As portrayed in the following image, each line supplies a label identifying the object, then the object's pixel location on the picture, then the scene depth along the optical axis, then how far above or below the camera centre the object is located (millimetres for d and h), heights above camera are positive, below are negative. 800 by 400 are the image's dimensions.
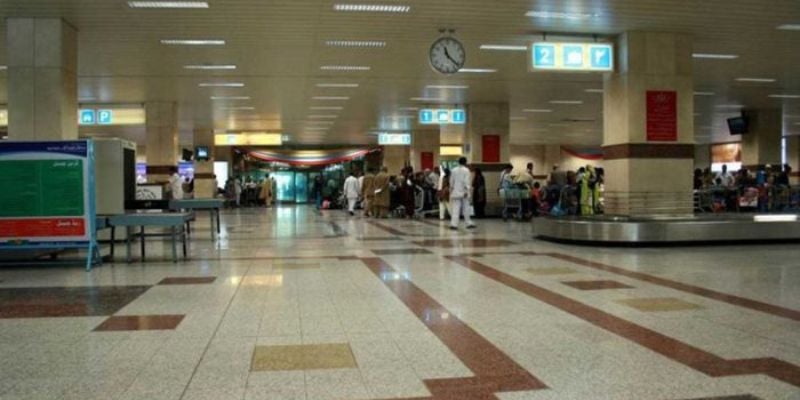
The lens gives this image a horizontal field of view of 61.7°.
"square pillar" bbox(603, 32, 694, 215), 13266 +1133
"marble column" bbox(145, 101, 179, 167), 22812 +1951
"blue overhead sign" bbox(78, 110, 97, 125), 22188 +2466
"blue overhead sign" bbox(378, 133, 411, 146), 33719 +2480
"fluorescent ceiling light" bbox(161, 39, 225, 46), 13664 +3027
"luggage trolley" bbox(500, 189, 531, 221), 20641 -342
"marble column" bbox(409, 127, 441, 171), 35188 +2305
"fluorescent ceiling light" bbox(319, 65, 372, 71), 16750 +3034
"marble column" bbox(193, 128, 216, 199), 31500 +872
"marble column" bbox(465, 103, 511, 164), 23594 +2240
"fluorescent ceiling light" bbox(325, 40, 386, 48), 13977 +3048
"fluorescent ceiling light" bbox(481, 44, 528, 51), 14480 +3047
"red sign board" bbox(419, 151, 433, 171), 35156 +1507
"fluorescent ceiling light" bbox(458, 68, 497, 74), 17391 +3042
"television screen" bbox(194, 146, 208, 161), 31408 +1707
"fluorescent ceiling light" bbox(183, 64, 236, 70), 16484 +3026
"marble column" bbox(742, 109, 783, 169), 25266 +1826
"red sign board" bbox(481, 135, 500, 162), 23498 +1378
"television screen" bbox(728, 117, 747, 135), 25688 +2331
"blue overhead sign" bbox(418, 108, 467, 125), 23316 +2493
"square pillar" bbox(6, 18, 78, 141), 11711 +1976
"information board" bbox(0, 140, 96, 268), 9359 -67
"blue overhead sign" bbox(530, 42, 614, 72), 12625 +2508
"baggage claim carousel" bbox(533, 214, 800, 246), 11938 -800
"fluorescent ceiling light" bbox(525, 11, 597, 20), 11805 +3058
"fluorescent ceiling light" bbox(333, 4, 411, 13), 11250 +3054
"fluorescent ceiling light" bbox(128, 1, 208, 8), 10859 +3027
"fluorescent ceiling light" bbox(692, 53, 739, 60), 15461 +3013
